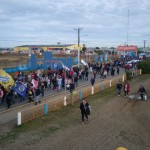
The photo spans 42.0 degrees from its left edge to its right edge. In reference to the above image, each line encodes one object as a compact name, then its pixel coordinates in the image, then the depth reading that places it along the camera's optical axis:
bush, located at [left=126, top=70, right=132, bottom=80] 26.11
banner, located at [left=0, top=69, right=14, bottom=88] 14.50
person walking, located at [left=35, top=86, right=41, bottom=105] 14.17
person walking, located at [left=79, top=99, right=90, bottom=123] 11.17
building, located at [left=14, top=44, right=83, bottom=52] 87.30
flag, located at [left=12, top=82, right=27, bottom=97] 14.62
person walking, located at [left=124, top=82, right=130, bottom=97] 17.62
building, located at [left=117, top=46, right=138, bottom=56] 47.16
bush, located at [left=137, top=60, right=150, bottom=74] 30.87
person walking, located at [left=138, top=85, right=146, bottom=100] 16.72
